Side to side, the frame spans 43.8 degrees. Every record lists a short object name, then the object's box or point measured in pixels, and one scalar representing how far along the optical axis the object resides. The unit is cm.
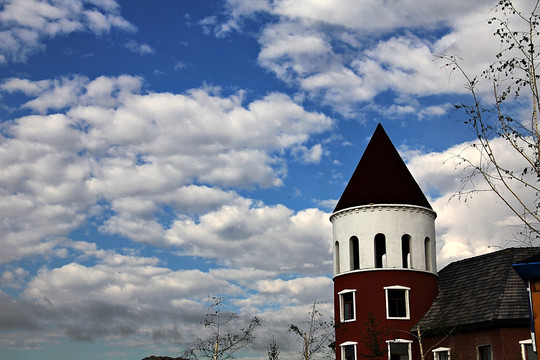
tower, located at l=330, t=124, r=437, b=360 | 3606
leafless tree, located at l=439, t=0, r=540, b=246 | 1661
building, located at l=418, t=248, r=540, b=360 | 3036
